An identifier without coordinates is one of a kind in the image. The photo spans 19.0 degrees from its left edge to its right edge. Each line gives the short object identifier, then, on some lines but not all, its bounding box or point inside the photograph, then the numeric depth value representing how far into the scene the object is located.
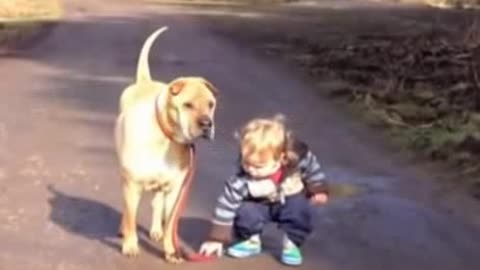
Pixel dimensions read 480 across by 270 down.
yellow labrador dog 7.14
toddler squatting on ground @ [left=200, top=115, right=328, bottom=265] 7.25
